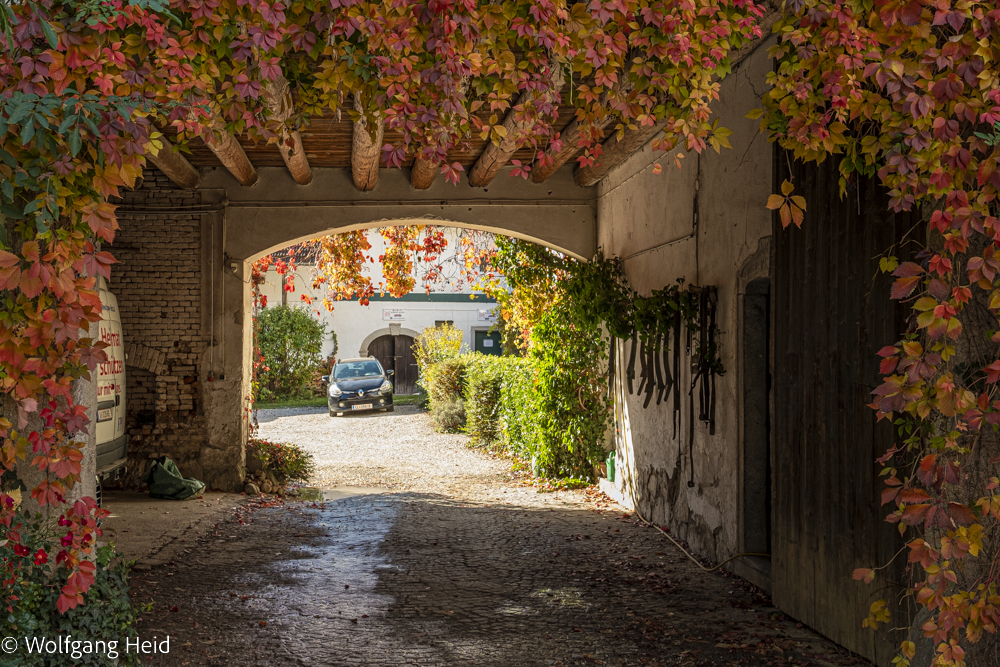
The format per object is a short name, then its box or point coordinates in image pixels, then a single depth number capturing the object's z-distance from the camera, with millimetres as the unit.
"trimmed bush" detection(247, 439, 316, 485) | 9672
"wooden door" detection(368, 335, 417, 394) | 25031
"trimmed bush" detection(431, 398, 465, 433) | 16172
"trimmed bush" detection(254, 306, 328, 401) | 22344
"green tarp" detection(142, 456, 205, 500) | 8578
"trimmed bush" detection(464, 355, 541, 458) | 11086
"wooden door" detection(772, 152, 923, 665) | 3865
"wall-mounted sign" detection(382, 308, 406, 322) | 24656
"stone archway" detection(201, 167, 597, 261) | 9359
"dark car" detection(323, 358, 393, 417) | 19081
